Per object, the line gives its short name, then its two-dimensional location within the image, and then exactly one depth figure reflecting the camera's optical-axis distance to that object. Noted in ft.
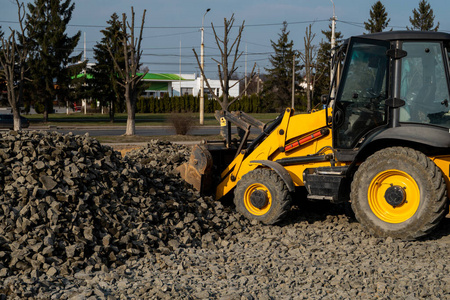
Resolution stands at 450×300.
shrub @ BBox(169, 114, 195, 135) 80.69
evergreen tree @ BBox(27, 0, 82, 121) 126.62
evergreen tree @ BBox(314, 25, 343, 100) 147.10
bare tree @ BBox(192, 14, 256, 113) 73.15
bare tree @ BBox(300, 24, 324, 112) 91.35
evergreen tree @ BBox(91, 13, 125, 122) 119.44
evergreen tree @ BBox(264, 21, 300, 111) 198.59
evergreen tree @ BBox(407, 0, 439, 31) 137.28
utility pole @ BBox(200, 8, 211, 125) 104.68
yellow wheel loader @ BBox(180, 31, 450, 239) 21.39
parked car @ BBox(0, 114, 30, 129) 104.68
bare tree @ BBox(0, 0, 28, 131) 77.87
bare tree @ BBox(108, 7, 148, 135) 73.97
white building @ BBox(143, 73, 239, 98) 251.39
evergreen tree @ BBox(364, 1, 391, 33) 136.56
